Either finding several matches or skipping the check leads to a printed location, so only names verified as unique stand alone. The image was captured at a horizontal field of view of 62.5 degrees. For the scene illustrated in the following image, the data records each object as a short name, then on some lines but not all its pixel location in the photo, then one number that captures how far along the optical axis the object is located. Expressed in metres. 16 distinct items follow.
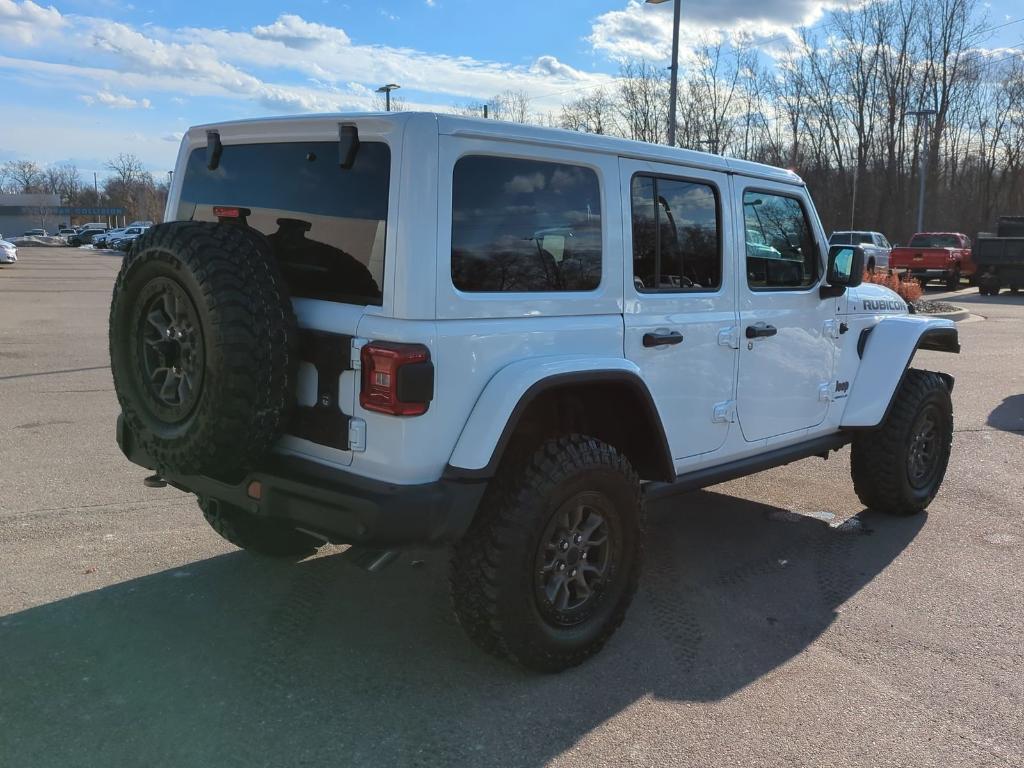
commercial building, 106.44
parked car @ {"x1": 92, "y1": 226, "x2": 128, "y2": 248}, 61.88
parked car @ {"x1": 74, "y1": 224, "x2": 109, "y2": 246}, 70.00
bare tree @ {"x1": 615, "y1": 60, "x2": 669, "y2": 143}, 38.03
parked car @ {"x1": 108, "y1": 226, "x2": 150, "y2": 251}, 57.42
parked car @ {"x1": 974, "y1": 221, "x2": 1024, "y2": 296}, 23.73
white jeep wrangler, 2.83
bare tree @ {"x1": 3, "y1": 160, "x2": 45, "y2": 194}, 123.75
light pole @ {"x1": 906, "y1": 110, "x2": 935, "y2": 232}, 39.94
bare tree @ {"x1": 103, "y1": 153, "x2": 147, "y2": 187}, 107.44
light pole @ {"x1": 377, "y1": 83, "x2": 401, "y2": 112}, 28.05
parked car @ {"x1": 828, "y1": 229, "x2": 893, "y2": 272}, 26.47
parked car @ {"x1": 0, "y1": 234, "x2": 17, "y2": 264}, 31.98
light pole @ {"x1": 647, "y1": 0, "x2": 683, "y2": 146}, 17.06
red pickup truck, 26.02
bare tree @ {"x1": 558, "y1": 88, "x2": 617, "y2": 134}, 36.28
